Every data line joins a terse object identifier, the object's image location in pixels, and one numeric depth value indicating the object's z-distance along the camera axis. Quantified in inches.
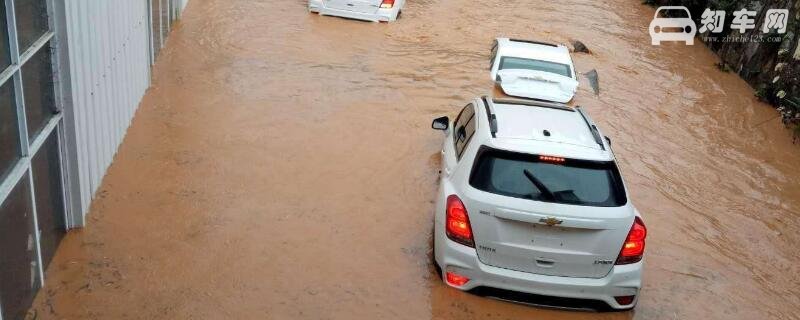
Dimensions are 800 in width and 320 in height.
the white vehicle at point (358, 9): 728.3
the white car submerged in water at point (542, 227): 280.7
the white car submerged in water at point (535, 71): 531.5
